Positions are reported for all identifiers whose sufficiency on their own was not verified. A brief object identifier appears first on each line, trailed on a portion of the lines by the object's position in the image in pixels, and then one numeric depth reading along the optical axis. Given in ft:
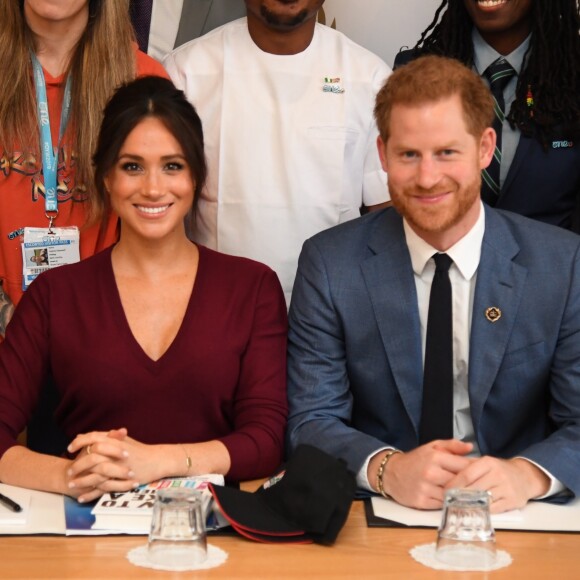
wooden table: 5.60
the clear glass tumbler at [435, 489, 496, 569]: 5.67
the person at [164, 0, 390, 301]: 9.78
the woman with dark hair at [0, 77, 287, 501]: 7.69
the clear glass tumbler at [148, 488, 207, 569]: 5.61
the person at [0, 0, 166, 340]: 8.98
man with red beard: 7.50
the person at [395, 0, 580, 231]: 9.28
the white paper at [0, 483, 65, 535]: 6.15
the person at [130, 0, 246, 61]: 10.61
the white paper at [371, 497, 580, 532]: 6.30
